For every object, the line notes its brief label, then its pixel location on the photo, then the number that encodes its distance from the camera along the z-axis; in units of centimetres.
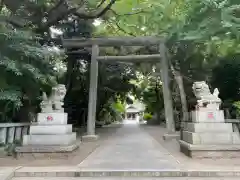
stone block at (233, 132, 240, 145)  793
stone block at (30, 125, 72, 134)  829
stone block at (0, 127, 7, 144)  846
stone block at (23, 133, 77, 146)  817
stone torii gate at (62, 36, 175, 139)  1352
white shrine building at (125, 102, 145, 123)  6233
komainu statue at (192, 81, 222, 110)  832
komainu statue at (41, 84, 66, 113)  859
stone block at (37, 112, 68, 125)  839
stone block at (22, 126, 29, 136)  974
